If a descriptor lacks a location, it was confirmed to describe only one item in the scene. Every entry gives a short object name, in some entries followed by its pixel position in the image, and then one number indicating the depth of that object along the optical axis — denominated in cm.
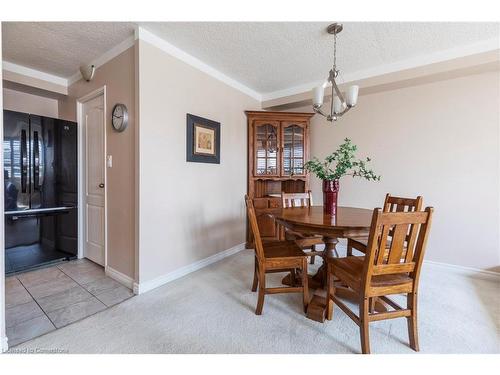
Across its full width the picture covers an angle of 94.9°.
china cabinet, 341
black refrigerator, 246
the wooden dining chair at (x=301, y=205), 232
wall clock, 218
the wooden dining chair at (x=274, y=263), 175
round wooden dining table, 160
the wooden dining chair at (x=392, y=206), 192
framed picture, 251
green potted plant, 194
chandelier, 186
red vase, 206
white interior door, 262
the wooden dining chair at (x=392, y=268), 129
